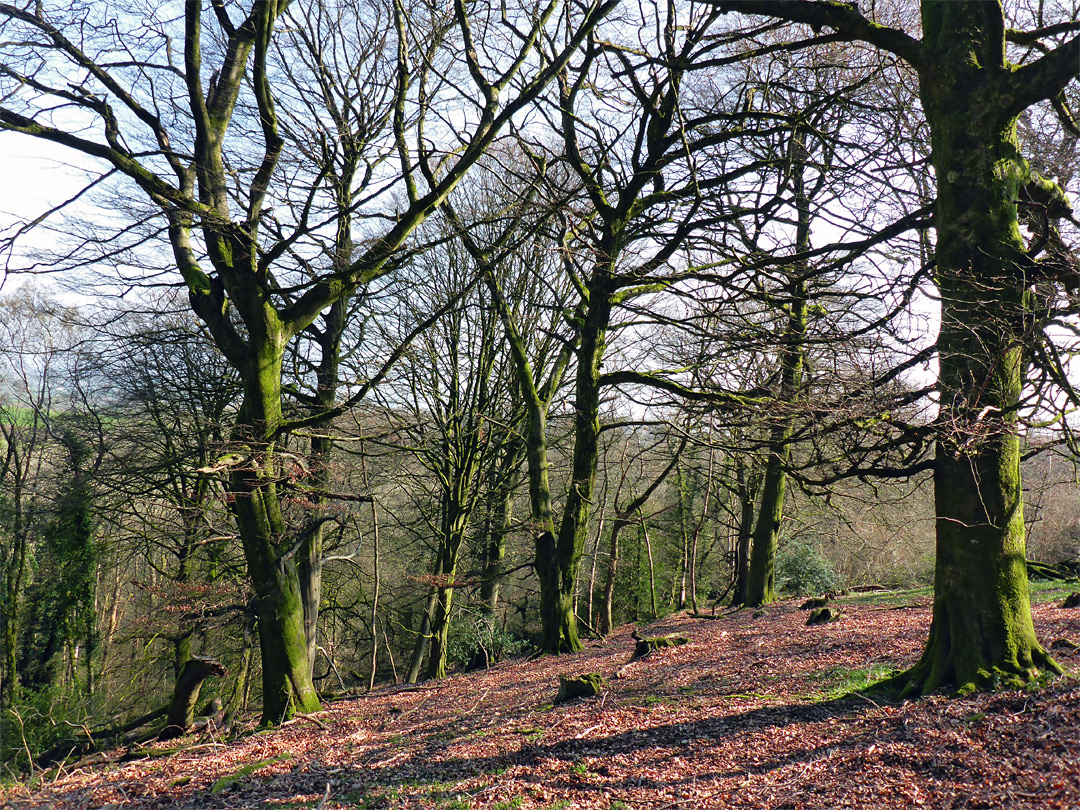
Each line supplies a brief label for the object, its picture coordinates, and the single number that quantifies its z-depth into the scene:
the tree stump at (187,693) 8.76
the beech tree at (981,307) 4.96
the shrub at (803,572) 22.23
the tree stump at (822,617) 10.55
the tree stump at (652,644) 9.82
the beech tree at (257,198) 8.09
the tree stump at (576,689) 7.41
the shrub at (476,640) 18.81
